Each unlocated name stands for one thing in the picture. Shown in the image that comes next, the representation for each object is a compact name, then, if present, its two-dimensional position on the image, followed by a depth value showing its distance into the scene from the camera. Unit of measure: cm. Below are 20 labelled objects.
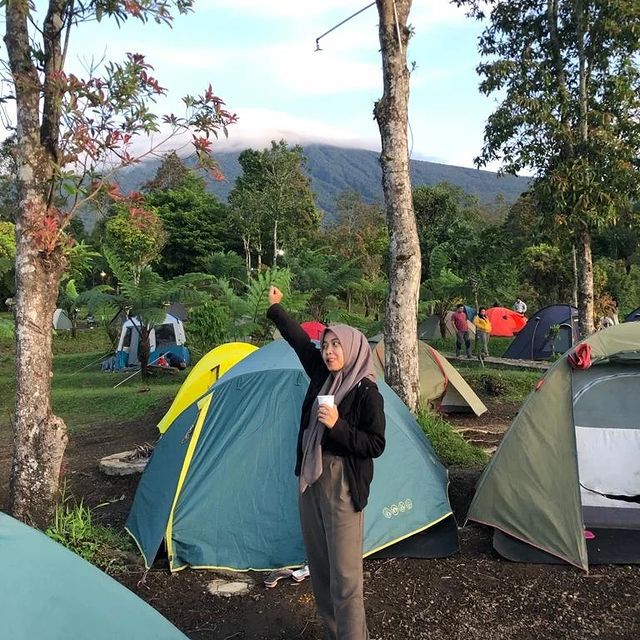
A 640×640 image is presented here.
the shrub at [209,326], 1357
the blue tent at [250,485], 438
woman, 304
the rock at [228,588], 406
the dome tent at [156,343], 1522
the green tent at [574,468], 447
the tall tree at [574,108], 1169
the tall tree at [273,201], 3297
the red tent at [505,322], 2109
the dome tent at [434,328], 1905
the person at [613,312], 1764
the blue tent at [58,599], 213
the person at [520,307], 2131
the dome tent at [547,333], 1588
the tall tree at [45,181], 421
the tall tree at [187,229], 3628
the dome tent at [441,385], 960
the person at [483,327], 1591
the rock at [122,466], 659
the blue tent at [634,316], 1479
